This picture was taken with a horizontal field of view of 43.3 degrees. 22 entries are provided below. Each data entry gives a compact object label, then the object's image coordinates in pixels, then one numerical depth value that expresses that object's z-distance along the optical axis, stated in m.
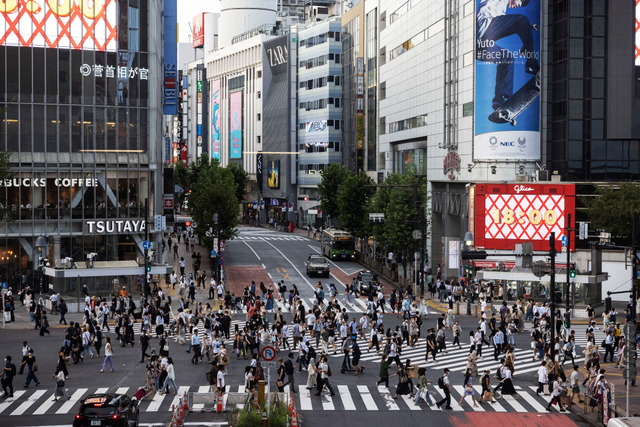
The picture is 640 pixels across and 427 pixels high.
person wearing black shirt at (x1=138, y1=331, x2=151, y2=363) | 35.72
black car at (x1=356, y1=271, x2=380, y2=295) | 59.56
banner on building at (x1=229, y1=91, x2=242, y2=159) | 161.88
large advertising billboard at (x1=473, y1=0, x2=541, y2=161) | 64.12
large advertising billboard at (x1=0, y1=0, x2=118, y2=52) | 63.12
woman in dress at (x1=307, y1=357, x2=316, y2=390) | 30.59
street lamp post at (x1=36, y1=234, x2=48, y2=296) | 57.06
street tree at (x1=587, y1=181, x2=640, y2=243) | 56.06
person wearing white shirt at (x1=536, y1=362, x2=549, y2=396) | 30.47
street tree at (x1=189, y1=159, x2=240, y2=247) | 75.12
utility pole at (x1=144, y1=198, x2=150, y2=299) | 50.97
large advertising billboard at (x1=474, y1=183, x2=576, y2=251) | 62.31
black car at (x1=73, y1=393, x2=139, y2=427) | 22.70
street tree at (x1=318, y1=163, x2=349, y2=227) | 102.00
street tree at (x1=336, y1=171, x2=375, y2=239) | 86.68
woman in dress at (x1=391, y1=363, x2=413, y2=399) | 29.95
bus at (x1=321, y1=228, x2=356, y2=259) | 80.12
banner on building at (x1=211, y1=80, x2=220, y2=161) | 175.00
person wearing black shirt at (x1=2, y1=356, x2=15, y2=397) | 29.08
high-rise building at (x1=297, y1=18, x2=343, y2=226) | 126.00
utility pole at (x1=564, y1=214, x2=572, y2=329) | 43.82
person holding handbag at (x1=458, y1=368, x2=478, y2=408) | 29.00
